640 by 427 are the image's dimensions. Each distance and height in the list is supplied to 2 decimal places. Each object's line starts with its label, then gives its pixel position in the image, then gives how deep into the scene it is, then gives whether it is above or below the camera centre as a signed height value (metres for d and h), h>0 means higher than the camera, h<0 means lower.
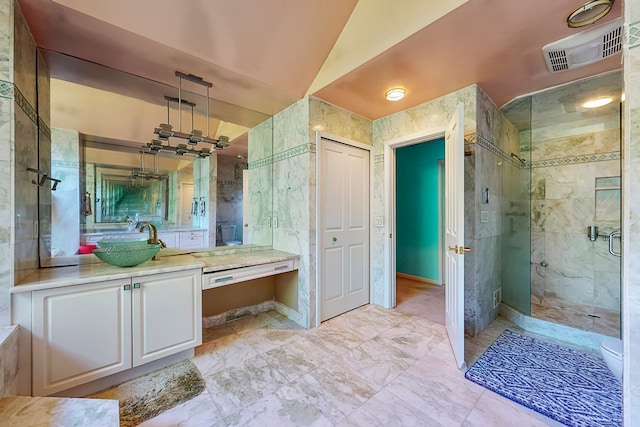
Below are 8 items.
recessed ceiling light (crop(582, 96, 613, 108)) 2.31 +1.09
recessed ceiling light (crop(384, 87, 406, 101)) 2.36 +1.17
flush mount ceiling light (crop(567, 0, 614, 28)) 1.39 +1.18
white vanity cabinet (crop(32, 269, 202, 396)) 1.45 -0.76
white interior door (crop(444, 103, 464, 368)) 1.87 -0.16
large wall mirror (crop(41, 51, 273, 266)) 1.95 +0.47
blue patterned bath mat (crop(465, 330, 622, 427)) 1.45 -1.18
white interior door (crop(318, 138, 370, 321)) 2.69 -0.17
